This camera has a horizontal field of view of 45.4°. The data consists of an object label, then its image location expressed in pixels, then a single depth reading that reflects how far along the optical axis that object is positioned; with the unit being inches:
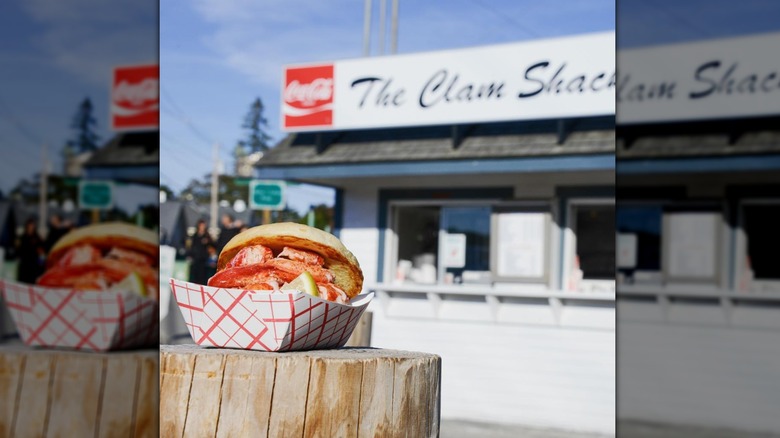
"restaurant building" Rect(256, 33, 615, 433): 303.4
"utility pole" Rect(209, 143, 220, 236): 1517.7
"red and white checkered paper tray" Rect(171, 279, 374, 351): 57.7
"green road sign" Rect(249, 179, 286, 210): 441.7
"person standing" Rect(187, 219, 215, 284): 527.5
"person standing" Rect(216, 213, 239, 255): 579.2
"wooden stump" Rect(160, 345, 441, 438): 57.0
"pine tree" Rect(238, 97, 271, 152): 1851.5
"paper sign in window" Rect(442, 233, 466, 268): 335.9
